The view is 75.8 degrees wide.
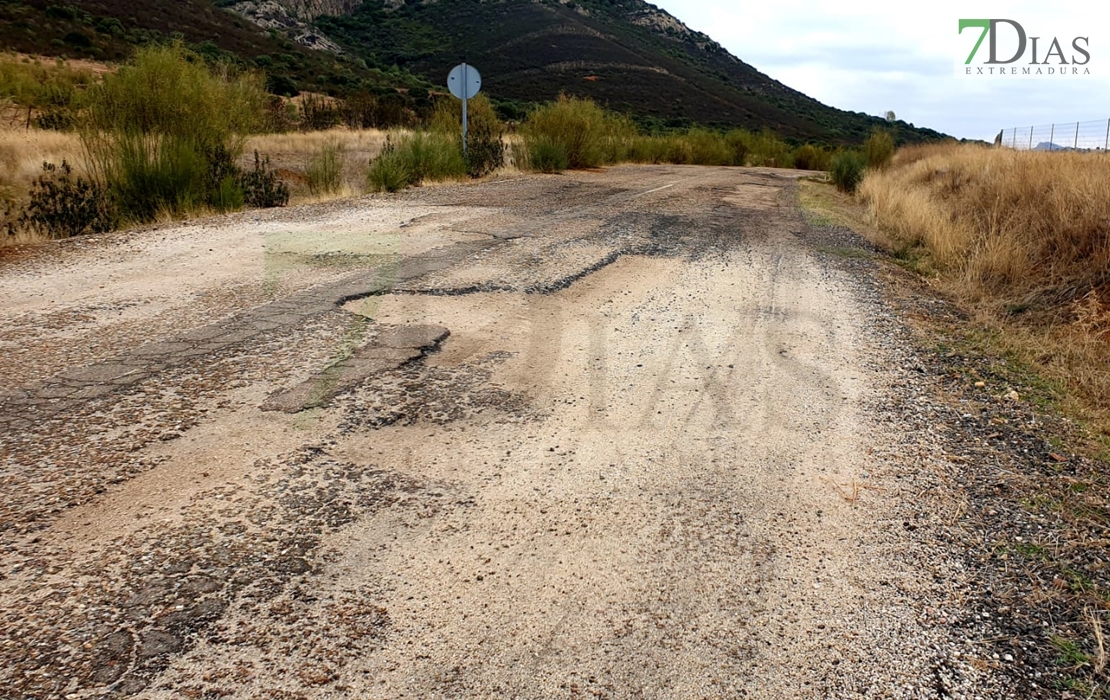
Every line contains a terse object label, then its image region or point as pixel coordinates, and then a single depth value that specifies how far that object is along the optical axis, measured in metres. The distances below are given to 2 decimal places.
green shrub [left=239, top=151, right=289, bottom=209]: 9.92
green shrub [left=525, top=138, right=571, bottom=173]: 15.95
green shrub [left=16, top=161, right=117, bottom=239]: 7.27
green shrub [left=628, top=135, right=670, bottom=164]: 24.06
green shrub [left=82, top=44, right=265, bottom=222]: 8.11
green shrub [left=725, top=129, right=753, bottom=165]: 31.56
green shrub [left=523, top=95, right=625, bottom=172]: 16.72
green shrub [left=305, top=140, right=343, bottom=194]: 11.17
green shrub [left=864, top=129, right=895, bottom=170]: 22.68
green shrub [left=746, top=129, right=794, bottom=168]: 32.41
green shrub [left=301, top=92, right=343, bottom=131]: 24.08
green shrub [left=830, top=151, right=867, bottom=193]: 19.22
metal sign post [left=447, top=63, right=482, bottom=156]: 14.71
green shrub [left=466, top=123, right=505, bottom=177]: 14.33
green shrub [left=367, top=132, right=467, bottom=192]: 11.30
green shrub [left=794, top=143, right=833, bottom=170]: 32.04
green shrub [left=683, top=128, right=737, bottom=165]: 28.09
